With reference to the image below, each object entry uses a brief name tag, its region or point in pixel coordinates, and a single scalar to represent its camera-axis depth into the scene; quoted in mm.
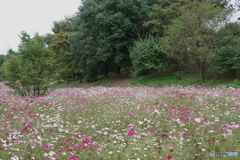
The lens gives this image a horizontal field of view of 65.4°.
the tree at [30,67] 14727
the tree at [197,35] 18844
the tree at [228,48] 17750
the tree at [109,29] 27812
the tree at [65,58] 39000
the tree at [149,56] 24578
